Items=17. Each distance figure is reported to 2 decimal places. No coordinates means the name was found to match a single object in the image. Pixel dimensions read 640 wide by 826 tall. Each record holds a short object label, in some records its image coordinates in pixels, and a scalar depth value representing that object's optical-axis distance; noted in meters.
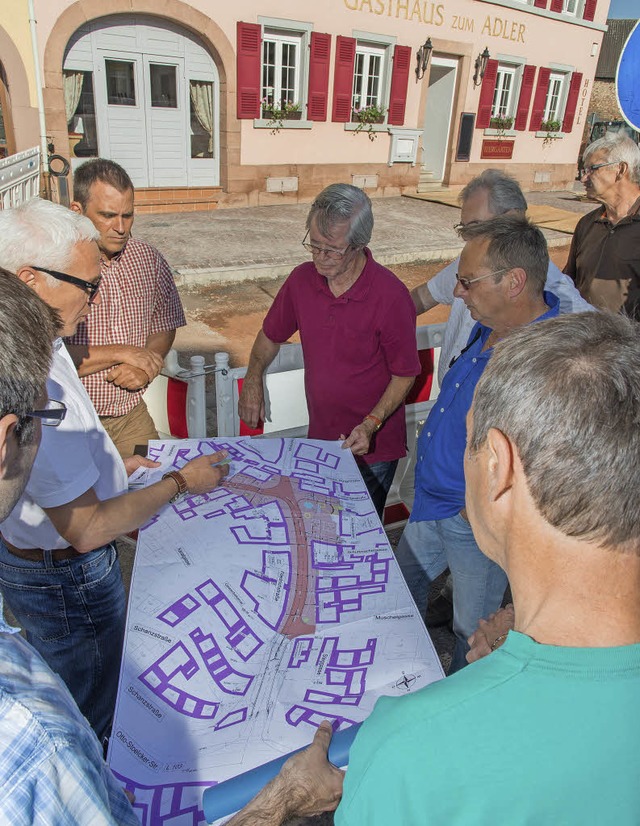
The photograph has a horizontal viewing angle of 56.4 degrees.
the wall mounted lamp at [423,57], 14.48
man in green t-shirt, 0.84
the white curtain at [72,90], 11.02
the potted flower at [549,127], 18.08
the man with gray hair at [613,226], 3.93
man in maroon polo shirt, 2.64
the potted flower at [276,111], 12.77
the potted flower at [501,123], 16.97
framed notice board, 16.30
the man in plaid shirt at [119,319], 2.81
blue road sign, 2.92
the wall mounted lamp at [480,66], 15.81
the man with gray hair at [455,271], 2.82
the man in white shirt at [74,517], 1.74
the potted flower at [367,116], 14.15
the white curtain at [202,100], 12.39
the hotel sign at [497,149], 17.11
